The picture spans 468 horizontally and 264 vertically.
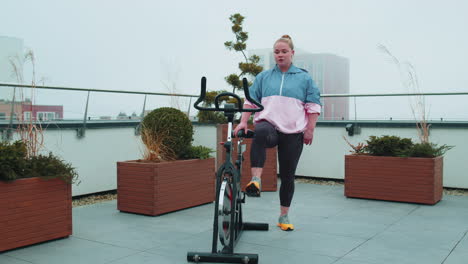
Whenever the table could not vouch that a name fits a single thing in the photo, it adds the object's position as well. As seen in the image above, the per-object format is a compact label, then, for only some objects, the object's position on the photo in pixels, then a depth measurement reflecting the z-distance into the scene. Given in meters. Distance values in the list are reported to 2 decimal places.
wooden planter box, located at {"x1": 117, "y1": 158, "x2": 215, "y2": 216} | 4.05
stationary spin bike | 2.57
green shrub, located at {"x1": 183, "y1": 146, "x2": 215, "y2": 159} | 4.54
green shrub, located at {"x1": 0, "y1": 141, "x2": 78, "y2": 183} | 2.90
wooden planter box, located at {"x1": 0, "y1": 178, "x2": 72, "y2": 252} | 2.89
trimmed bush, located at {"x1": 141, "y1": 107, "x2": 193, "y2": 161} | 4.33
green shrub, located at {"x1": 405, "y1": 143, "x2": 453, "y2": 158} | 4.82
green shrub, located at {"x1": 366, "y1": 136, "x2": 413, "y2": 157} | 4.92
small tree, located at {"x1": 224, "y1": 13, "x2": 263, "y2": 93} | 8.29
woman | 3.27
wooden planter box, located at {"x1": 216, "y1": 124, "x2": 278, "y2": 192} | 5.64
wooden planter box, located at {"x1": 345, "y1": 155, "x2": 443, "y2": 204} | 4.70
